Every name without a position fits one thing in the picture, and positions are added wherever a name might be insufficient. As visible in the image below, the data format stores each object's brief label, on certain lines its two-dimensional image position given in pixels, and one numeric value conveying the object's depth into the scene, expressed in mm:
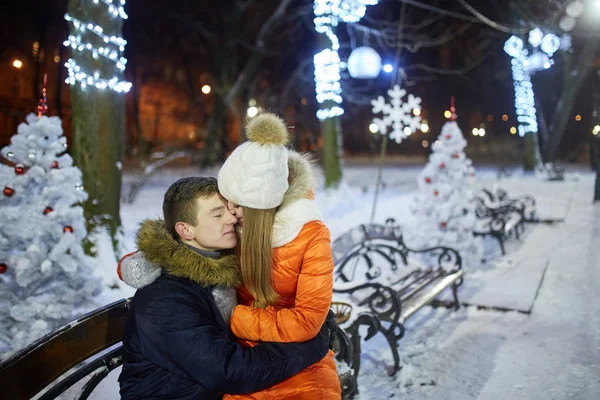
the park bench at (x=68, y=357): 2523
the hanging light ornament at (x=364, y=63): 9562
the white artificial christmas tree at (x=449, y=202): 7371
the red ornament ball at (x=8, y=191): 4246
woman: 2387
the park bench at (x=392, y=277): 4594
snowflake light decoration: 8508
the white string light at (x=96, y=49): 5965
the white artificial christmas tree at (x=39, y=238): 4129
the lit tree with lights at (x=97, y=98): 6004
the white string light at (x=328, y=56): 13453
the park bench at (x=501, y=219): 8328
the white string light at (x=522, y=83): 19500
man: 2230
